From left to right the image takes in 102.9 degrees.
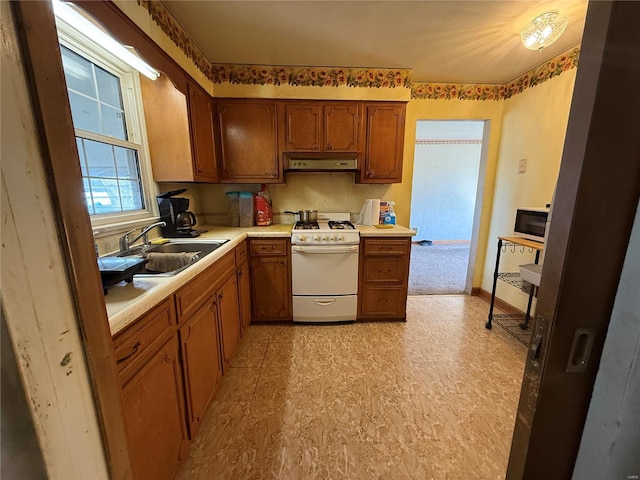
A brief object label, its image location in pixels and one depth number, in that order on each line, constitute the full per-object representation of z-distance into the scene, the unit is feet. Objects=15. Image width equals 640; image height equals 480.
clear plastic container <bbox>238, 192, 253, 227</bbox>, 8.30
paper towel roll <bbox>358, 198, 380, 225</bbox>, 8.65
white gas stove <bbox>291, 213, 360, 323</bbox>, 7.43
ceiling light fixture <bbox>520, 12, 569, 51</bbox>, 5.09
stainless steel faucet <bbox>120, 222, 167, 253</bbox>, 4.75
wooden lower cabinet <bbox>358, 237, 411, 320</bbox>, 7.67
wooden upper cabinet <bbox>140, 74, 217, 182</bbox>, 6.08
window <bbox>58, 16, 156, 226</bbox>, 4.65
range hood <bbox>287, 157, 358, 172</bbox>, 7.87
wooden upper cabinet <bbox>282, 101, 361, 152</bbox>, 7.89
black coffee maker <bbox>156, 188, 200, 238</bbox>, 6.43
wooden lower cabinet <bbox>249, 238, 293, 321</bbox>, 7.55
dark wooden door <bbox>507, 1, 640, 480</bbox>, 1.39
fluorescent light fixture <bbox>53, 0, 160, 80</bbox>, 3.34
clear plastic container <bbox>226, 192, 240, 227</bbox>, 8.34
